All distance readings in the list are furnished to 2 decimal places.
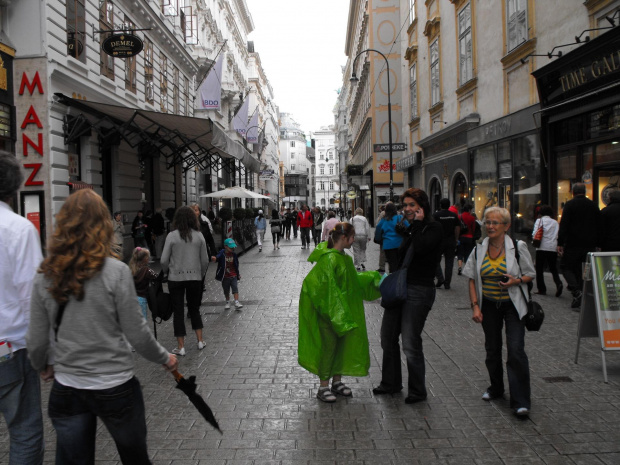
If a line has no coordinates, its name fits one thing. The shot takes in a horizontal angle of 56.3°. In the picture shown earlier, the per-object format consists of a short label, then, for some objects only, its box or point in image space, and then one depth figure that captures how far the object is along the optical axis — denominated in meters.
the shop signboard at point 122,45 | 14.52
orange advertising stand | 5.64
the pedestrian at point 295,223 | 34.81
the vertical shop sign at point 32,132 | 12.98
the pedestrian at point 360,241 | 15.35
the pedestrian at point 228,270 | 9.80
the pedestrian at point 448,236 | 11.82
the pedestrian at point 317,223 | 24.12
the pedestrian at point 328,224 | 16.89
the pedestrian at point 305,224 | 25.06
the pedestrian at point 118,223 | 15.31
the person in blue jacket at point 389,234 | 12.36
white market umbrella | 26.55
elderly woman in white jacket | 4.68
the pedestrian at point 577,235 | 9.09
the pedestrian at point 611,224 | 8.69
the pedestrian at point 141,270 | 6.66
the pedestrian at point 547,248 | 10.43
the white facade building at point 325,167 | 145.50
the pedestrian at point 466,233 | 13.21
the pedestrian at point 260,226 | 26.25
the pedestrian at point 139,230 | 17.62
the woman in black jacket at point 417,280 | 5.00
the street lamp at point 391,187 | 27.00
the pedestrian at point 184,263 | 7.12
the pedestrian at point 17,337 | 2.88
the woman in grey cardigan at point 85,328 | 2.64
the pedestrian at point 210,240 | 10.57
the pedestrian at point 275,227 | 25.19
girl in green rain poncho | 4.99
